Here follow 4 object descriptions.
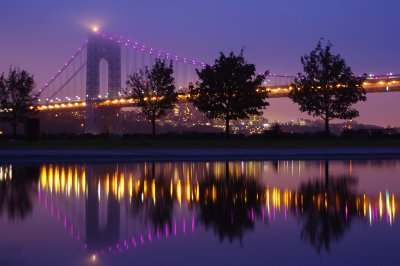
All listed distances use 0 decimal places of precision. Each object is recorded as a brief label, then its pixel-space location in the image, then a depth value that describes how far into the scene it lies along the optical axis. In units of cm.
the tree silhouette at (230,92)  3447
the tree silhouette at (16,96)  4072
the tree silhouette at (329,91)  3506
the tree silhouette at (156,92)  3825
